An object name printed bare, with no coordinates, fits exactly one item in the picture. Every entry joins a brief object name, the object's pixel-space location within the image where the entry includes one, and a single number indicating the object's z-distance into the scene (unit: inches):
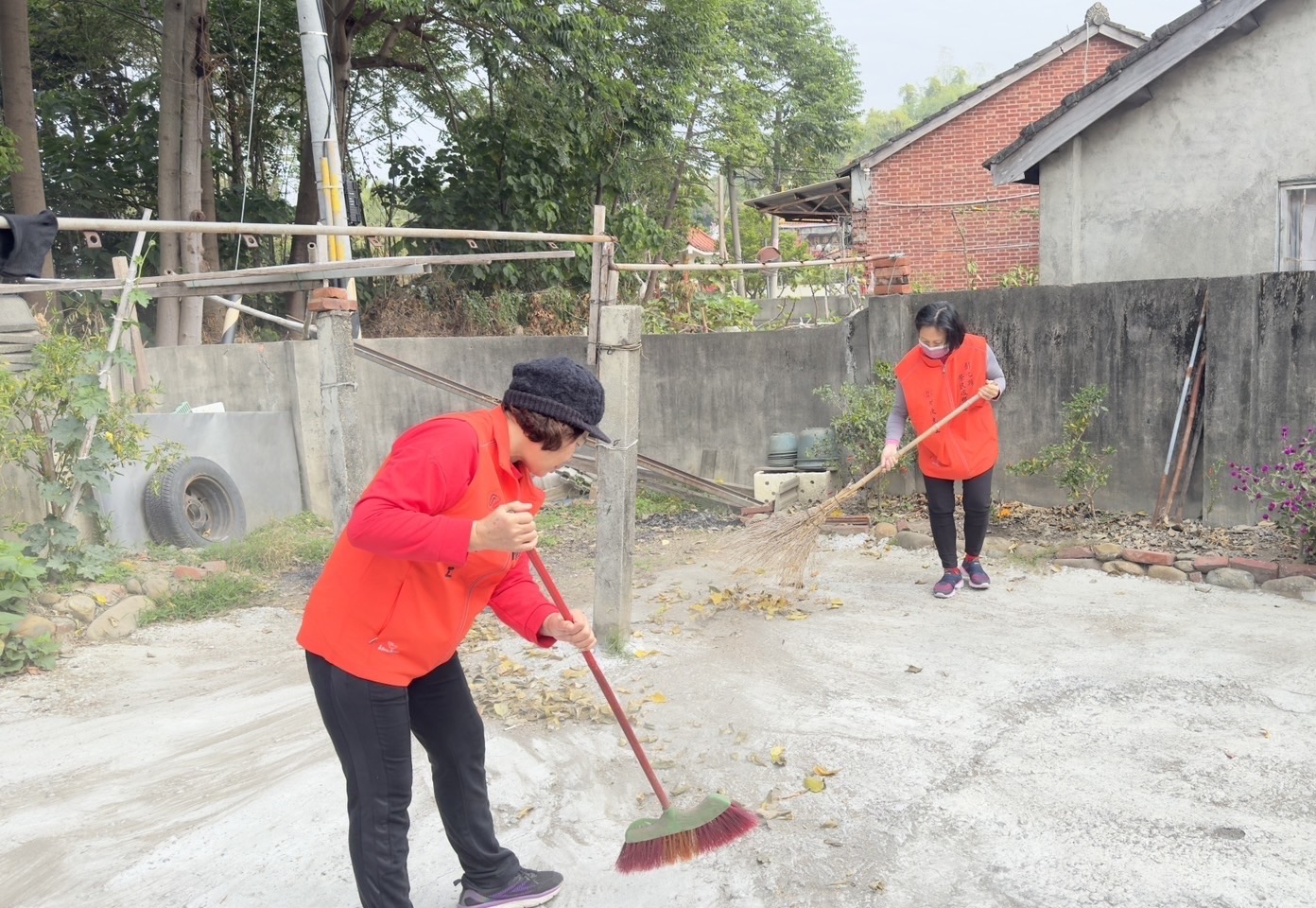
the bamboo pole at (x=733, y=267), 339.6
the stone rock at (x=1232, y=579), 235.1
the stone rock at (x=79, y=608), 249.0
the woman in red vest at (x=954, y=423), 228.8
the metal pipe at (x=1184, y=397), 263.3
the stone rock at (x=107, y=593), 257.9
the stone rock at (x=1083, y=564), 256.1
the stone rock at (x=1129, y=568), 249.1
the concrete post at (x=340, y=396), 187.0
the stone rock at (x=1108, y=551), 253.9
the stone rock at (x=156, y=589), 270.2
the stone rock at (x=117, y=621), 244.9
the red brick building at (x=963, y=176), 678.5
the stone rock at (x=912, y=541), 285.5
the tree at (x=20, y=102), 469.1
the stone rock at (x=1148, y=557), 245.9
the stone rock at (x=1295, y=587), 226.5
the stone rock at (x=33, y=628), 227.8
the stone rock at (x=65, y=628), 240.5
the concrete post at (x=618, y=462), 197.5
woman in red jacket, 93.3
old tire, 317.7
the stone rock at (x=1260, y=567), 232.8
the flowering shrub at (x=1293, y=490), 228.4
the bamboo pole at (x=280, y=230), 148.5
